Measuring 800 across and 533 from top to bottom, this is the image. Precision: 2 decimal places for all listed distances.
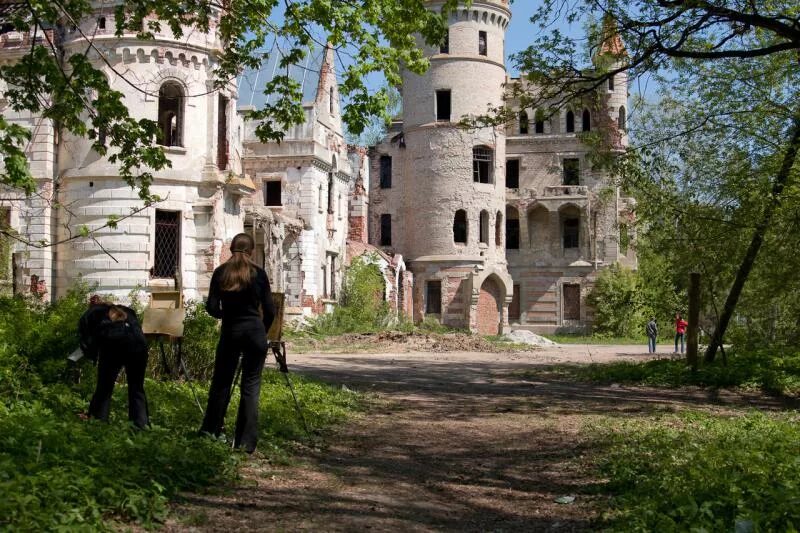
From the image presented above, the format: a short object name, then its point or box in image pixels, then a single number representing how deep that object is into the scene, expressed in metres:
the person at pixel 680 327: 32.47
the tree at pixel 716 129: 14.89
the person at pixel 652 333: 34.00
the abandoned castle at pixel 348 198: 27.25
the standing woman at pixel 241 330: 8.43
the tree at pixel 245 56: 11.24
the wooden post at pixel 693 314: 18.76
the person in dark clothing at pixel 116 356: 9.13
